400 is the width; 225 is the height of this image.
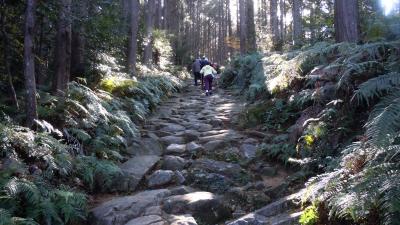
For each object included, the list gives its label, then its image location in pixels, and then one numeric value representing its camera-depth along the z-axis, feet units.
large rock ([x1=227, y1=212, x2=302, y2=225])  14.13
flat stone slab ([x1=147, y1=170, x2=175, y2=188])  22.09
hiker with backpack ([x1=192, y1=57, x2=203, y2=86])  66.23
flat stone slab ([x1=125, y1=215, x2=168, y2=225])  16.60
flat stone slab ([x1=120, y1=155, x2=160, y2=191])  22.00
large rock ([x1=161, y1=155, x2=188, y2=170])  24.25
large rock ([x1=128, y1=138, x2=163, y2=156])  27.03
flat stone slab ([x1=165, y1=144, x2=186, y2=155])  27.35
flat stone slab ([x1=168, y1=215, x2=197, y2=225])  16.42
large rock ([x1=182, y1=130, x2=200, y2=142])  30.60
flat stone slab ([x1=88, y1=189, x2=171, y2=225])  17.42
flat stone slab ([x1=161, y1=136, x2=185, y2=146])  29.78
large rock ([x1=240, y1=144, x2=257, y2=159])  24.80
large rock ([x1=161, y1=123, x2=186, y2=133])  33.09
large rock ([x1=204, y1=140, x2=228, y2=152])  27.07
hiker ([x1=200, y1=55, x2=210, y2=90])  64.73
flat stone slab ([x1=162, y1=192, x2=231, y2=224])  17.57
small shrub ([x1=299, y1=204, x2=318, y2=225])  13.17
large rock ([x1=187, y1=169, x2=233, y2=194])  20.72
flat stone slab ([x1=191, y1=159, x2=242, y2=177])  22.59
